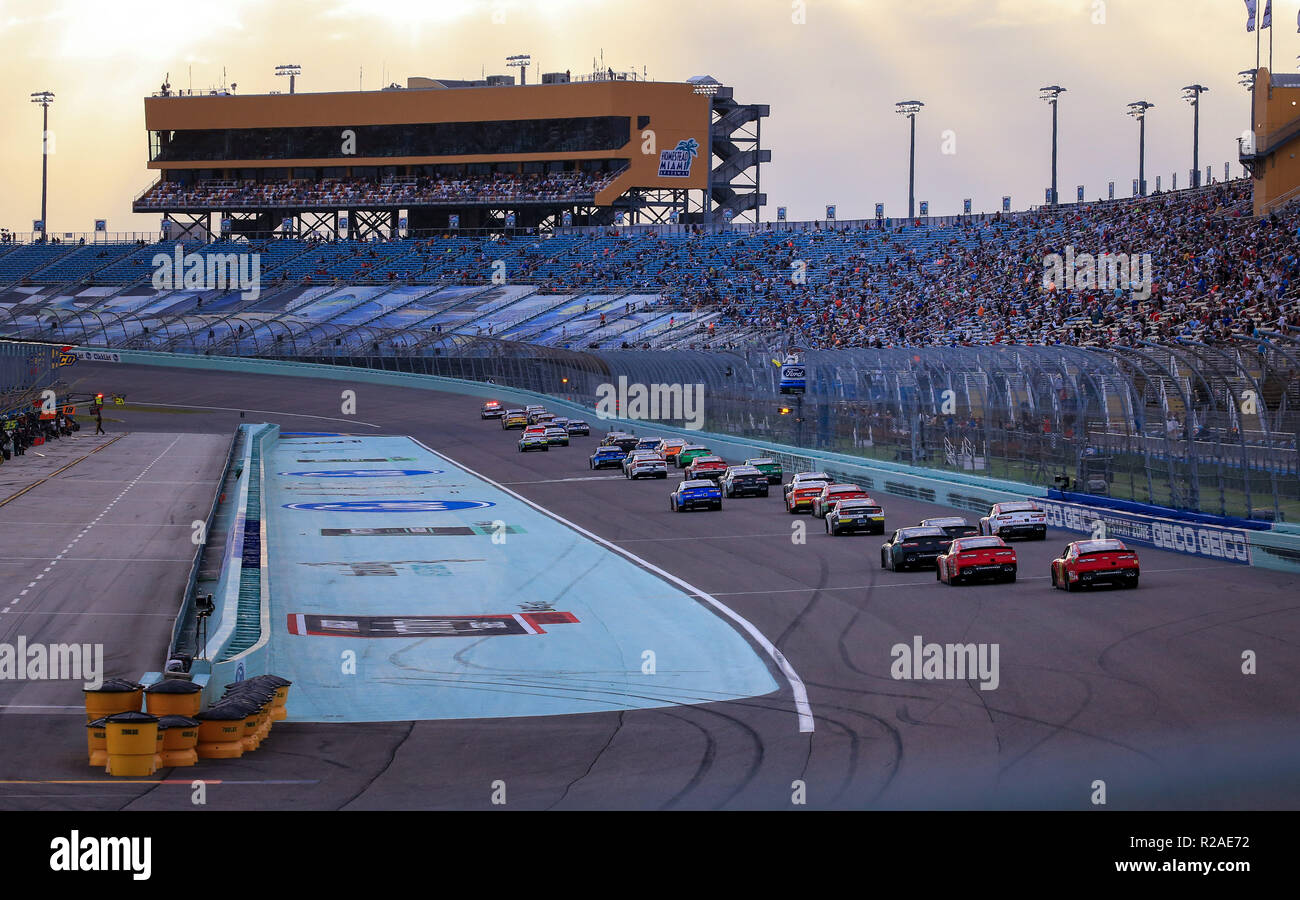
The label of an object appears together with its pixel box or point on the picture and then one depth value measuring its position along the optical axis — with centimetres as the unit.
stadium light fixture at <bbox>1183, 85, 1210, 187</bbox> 9312
